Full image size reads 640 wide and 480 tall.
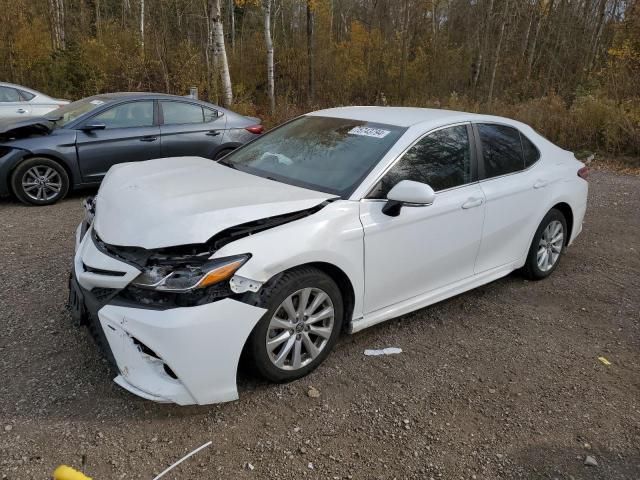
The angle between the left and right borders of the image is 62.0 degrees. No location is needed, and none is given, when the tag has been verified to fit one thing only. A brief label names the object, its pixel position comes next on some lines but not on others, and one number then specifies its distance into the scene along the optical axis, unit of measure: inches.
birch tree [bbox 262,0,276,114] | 596.5
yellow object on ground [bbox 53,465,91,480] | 90.4
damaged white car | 108.0
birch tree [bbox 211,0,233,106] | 496.7
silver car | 410.6
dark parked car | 269.6
